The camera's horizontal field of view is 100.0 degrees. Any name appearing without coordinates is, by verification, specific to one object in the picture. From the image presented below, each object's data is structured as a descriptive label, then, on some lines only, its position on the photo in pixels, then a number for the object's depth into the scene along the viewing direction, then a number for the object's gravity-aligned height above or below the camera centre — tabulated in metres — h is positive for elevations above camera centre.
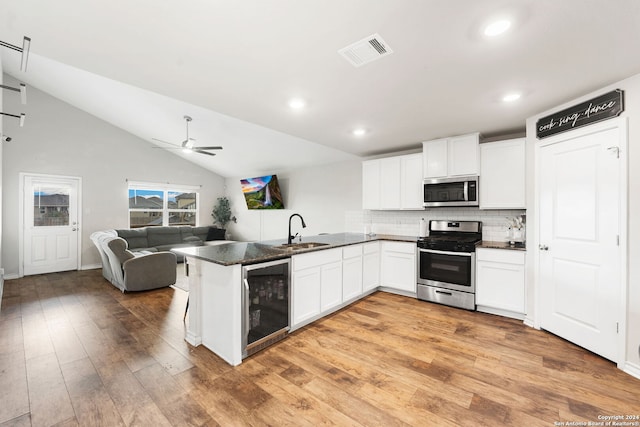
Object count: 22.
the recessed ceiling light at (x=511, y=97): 2.56 +1.15
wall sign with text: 2.30 +0.96
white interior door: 2.36 -0.24
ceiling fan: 4.57 +1.16
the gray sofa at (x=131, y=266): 4.34 -0.88
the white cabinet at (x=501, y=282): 3.24 -0.84
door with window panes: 5.55 -0.22
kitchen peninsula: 2.33 -0.73
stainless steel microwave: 3.71 +0.33
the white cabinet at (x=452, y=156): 3.70 +0.84
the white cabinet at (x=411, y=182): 4.23 +0.52
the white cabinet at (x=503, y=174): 3.35 +0.52
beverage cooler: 2.38 -0.87
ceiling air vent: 1.78 +1.15
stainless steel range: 3.54 -0.70
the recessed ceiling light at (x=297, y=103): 2.73 +1.16
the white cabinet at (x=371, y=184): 4.70 +0.53
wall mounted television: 7.20 +0.61
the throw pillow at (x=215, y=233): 8.11 -0.59
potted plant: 8.68 +0.07
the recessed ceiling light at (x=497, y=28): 1.58 +1.13
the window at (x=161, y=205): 7.30 +0.27
